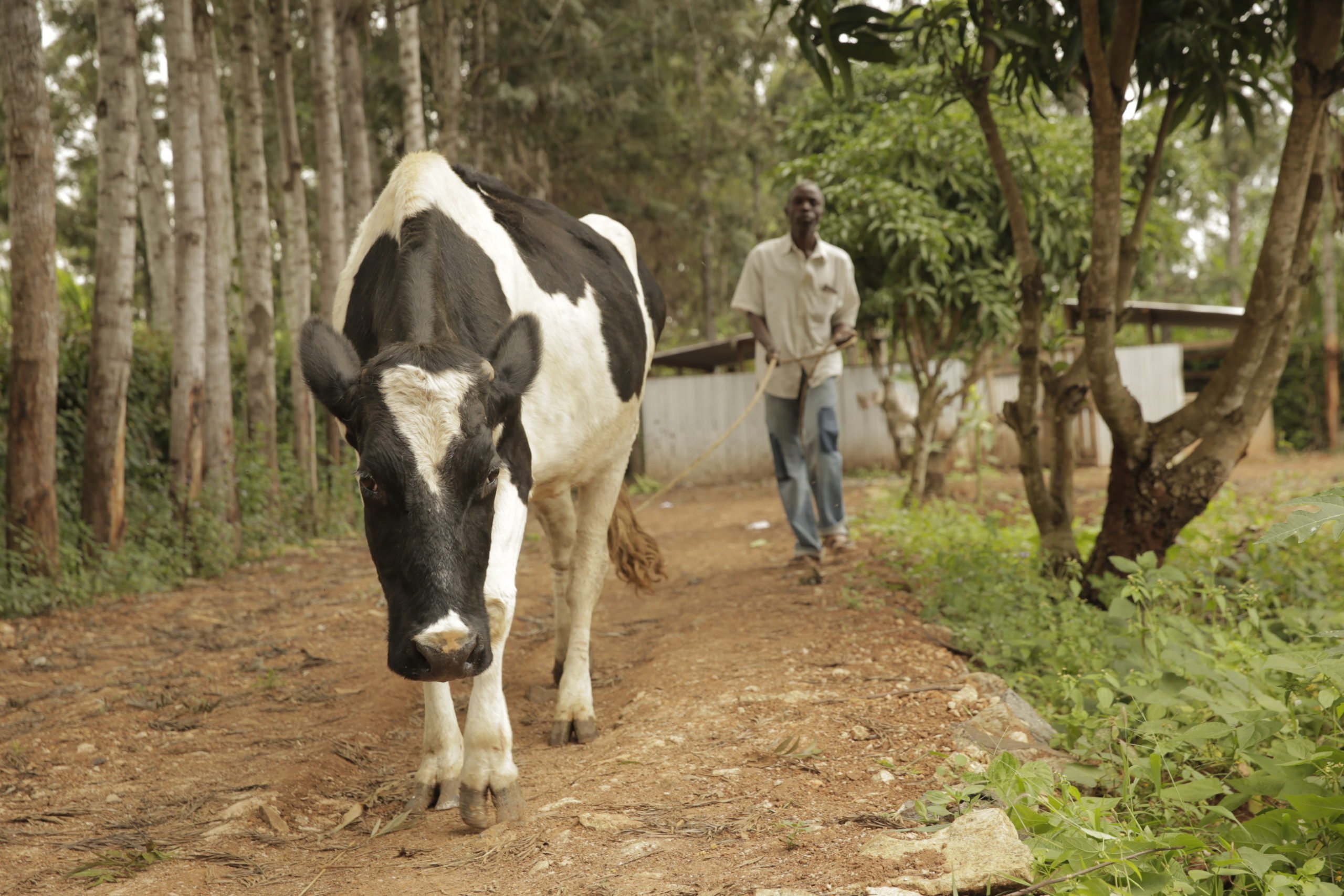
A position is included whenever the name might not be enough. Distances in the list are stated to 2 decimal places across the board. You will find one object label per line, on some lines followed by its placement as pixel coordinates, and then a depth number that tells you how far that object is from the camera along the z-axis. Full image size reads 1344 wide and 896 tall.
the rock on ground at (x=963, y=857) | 2.30
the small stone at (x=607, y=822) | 2.79
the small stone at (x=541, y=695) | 4.44
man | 6.50
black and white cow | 2.71
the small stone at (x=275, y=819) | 3.16
